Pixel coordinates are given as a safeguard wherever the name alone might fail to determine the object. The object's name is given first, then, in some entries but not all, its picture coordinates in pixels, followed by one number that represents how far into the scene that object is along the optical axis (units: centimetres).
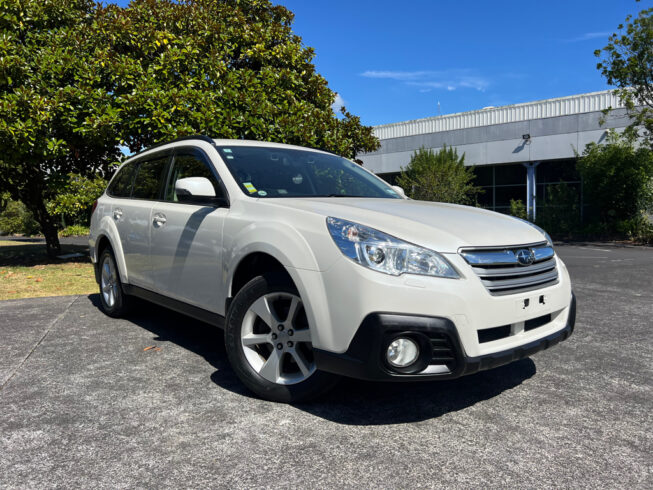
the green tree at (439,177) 2503
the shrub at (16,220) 3212
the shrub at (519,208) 2648
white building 2467
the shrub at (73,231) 2875
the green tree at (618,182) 2052
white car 261
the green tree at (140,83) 965
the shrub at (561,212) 2384
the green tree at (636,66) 1838
